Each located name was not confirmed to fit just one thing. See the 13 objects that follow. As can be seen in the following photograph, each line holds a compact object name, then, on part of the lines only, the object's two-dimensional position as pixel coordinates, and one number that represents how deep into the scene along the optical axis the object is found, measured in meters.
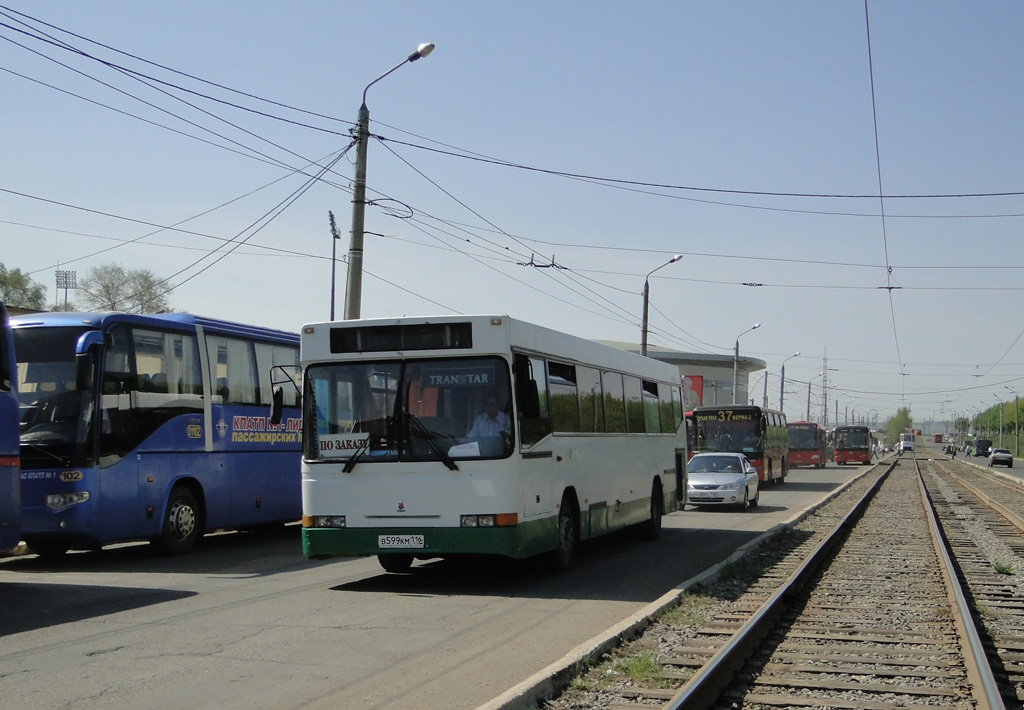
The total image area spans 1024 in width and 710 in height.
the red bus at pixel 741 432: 40.50
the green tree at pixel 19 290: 83.50
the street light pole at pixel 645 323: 37.34
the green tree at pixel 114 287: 79.00
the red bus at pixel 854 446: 82.44
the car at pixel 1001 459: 83.81
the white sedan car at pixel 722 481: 26.52
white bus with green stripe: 11.60
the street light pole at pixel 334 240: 61.81
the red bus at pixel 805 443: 68.38
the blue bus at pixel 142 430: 13.94
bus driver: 11.67
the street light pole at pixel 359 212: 19.36
